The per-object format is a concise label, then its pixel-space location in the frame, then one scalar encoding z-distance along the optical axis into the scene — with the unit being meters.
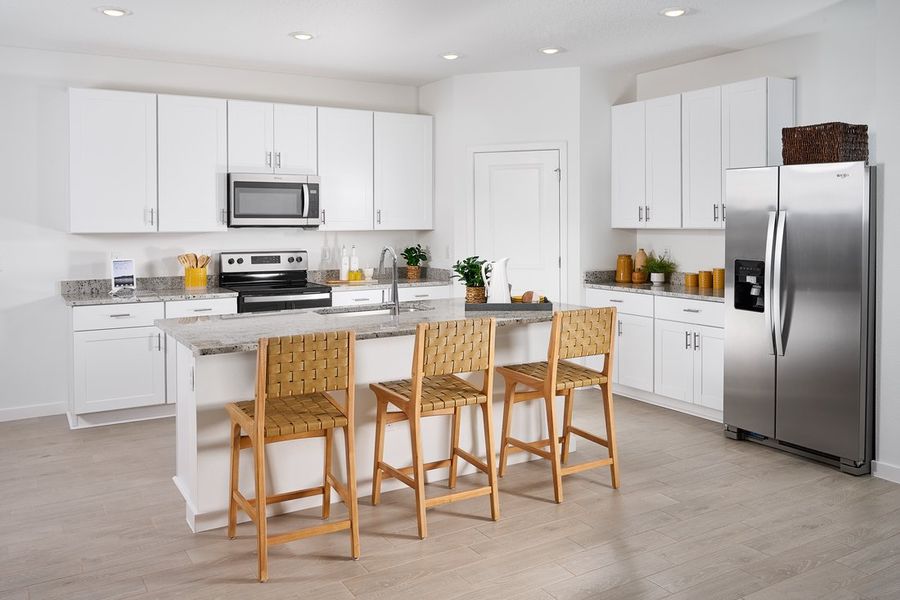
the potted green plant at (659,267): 6.01
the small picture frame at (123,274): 5.48
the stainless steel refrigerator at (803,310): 4.10
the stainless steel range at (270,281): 5.70
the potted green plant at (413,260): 6.72
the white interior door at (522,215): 6.20
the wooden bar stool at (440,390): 3.32
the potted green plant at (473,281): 4.28
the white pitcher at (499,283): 4.20
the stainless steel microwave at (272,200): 5.82
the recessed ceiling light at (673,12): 4.41
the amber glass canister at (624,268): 6.20
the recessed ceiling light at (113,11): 4.34
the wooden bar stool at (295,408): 2.95
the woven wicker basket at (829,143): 4.21
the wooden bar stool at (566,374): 3.72
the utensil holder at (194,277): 5.82
